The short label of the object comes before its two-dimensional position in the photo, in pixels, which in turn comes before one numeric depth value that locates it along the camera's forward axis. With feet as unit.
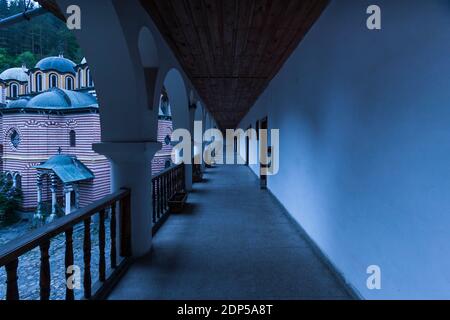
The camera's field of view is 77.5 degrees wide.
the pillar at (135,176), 9.37
